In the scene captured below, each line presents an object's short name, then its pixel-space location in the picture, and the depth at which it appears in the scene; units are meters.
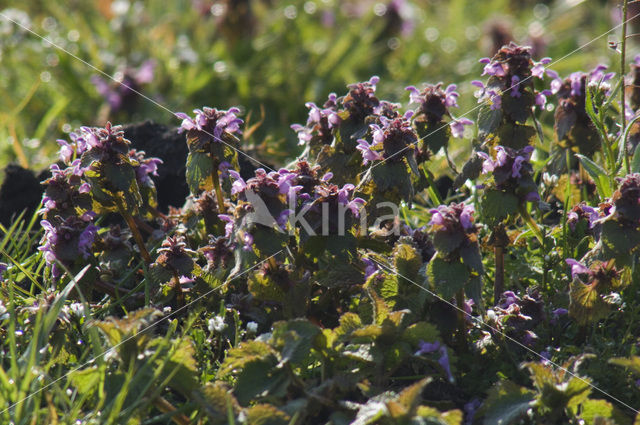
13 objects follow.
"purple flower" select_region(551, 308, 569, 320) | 4.85
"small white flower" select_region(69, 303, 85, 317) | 4.90
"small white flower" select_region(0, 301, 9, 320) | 4.65
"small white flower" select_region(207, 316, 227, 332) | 4.61
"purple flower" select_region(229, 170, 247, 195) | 4.39
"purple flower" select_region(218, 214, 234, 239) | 4.50
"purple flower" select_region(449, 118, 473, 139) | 5.33
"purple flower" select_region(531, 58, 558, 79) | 5.09
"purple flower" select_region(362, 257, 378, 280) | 4.67
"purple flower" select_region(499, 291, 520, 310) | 4.78
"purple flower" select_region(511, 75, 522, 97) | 5.04
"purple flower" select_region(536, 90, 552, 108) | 5.24
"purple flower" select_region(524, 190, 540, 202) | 4.46
